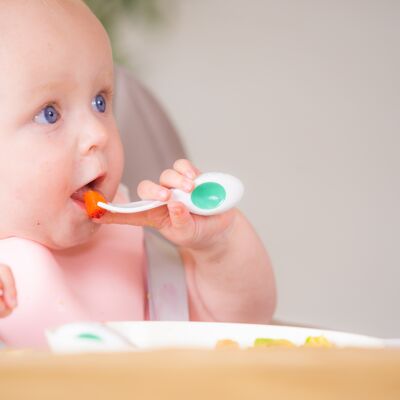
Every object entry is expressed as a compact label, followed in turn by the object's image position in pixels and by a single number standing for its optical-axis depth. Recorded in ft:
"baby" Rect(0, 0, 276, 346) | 3.17
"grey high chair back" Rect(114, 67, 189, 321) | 4.07
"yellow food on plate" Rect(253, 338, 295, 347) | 2.81
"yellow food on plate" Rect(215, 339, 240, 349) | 2.82
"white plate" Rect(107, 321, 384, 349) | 2.87
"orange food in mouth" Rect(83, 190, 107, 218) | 3.18
